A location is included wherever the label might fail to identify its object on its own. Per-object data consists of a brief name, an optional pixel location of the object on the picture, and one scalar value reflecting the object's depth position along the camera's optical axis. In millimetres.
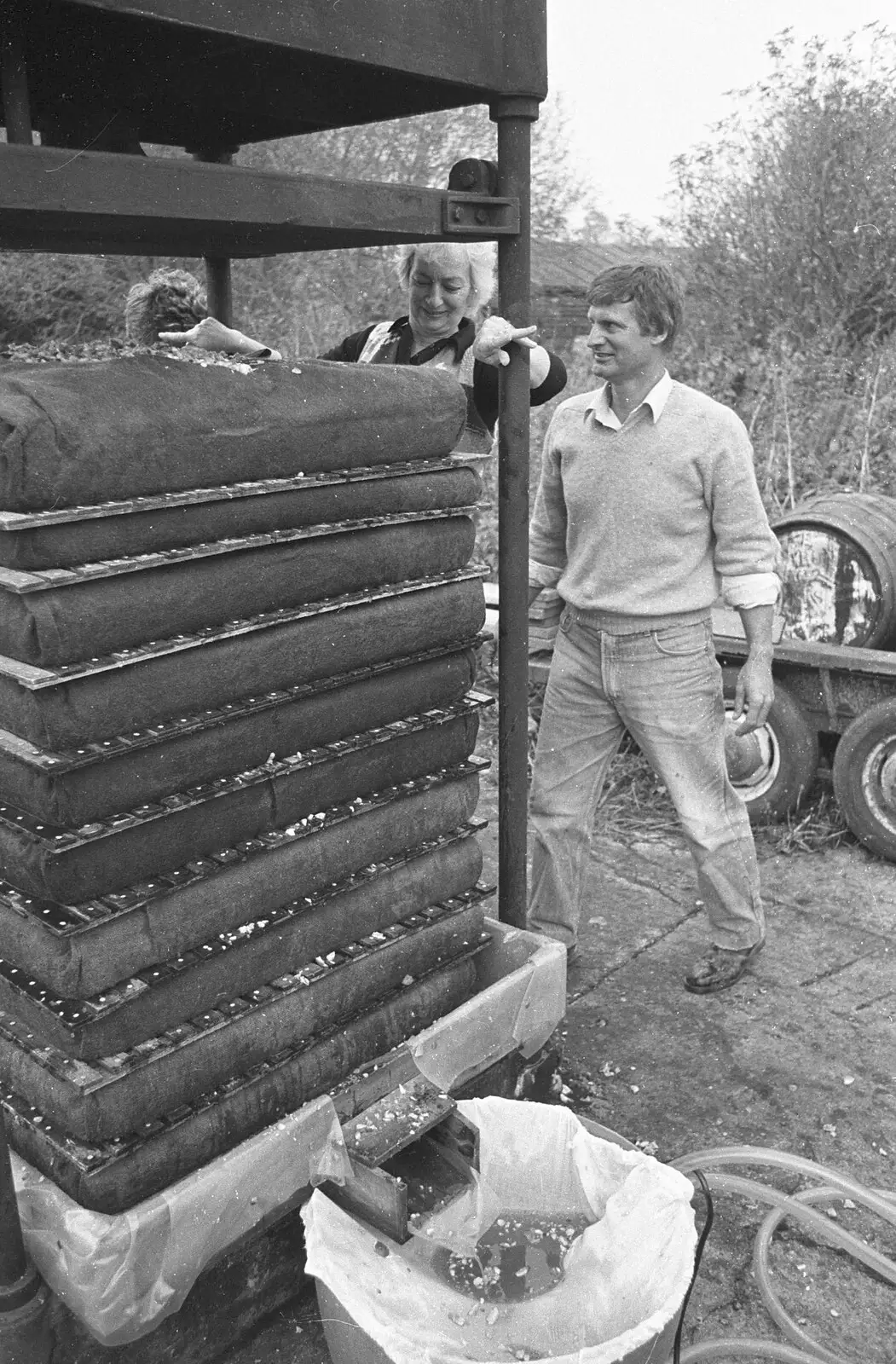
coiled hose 2232
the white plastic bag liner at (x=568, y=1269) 1936
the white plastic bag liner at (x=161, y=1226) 1976
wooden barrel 4770
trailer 4586
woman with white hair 3377
